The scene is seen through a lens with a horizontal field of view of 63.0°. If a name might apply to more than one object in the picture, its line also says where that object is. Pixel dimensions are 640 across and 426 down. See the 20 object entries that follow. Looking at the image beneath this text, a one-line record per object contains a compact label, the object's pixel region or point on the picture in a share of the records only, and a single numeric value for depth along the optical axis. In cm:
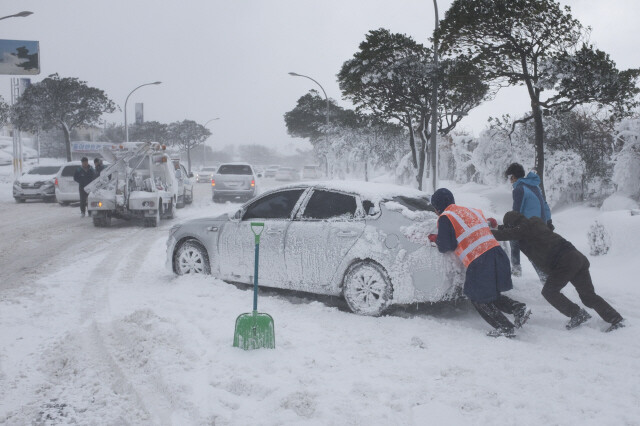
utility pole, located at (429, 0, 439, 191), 1786
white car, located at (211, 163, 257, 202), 2214
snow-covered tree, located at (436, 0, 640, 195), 1633
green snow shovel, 451
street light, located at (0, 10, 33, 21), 1923
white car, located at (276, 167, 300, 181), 4969
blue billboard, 2148
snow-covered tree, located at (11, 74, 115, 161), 3897
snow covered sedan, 525
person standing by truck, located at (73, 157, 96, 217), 1558
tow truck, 1345
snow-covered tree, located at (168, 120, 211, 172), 7694
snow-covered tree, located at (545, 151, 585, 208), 1980
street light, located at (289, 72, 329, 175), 3351
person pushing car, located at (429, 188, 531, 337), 492
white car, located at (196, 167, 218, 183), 4875
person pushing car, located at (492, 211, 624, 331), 511
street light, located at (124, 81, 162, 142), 3647
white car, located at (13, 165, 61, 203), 2123
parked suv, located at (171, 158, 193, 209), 1964
